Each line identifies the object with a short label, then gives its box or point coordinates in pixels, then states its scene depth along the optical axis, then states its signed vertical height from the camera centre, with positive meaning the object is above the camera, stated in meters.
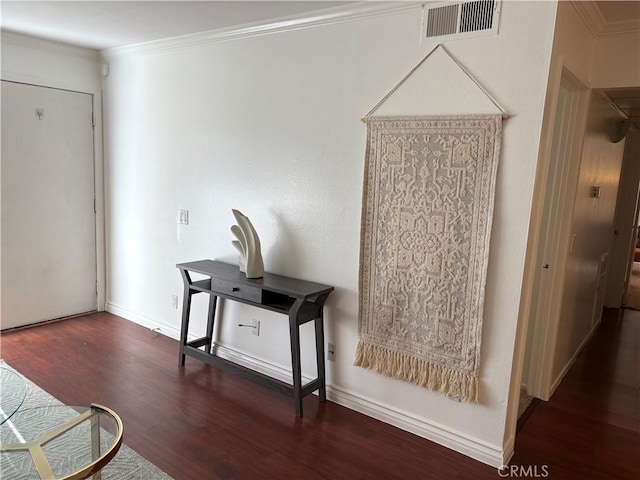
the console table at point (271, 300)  2.72 -0.72
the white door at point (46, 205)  3.80 -0.26
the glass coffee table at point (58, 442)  1.95 -1.18
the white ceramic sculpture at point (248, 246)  2.99 -0.39
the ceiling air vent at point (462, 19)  2.20 +0.89
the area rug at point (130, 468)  2.19 -1.40
